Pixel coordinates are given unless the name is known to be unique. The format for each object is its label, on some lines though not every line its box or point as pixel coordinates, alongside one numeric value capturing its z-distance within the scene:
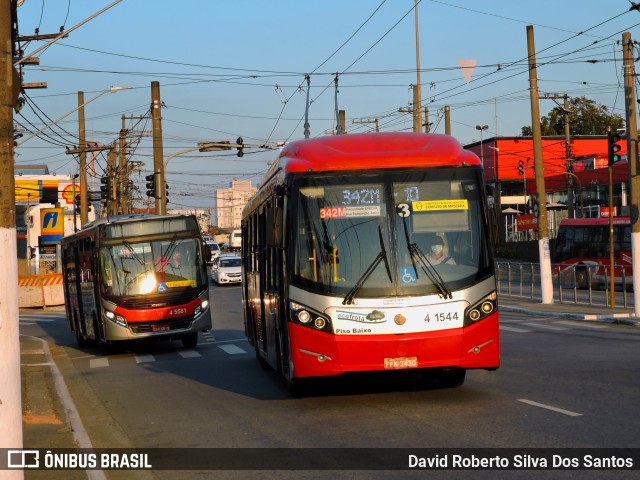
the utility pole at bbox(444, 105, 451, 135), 52.38
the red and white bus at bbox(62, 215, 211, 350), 22.70
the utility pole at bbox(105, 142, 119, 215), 63.61
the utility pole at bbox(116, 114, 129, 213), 66.19
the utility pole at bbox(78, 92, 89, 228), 47.31
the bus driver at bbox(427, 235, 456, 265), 11.84
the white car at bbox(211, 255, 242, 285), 56.34
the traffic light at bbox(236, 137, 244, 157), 43.17
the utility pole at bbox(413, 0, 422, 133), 44.07
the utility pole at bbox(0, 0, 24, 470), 7.12
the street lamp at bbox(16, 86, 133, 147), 31.55
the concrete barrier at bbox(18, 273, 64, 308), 48.75
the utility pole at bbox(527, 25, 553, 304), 33.38
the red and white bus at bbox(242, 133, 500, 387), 11.62
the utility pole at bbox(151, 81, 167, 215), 40.44
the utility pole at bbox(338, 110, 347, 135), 56.19
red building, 69.56
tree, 105.69
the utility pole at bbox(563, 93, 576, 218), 55.77
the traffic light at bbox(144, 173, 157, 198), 40.47
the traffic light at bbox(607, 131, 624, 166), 27.53
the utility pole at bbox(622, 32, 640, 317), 26.20
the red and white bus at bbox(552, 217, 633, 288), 42.90
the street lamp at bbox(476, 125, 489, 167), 79.50
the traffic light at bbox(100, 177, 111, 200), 45.94
